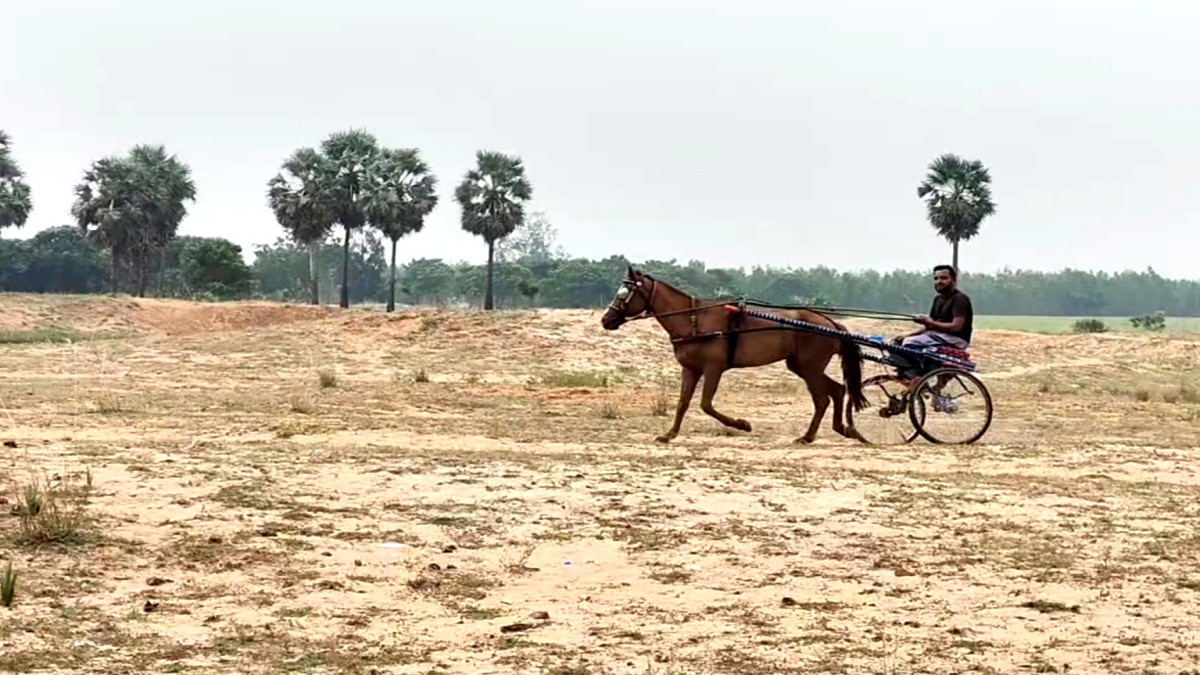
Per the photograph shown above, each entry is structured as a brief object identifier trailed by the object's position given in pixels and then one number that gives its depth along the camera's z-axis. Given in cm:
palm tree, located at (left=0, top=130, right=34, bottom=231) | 6538
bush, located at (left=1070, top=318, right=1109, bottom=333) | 4741
